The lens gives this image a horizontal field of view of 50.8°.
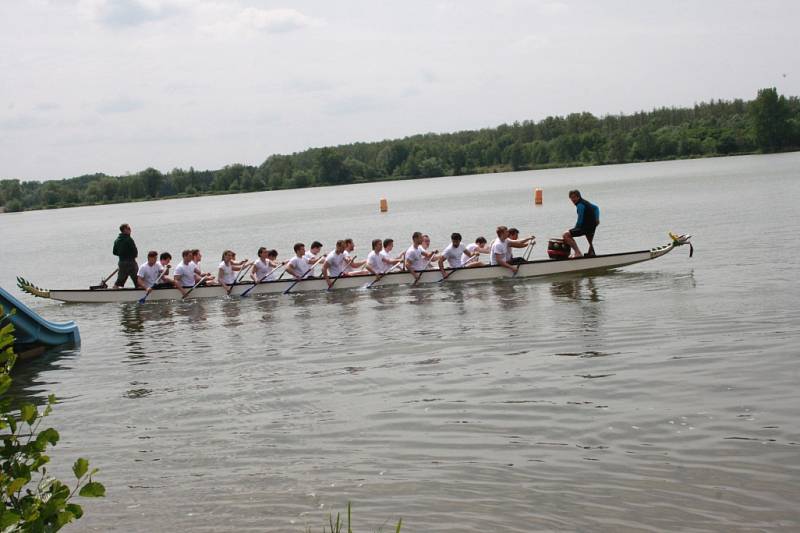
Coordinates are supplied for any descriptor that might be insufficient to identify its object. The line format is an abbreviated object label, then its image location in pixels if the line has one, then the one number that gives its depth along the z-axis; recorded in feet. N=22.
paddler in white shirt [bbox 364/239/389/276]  70.74
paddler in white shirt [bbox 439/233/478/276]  69.41
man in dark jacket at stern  75.15
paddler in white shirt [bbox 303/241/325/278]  73.31
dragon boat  65.62
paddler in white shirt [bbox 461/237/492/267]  70.44
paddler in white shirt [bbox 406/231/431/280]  69.51
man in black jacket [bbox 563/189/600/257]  65.00
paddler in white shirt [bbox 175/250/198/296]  73.26
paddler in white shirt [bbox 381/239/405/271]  71.10
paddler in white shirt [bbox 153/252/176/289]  73.67
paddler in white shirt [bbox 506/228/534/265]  67.15
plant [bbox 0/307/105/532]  12.49
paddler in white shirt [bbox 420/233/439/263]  70.13
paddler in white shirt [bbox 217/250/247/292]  73.10
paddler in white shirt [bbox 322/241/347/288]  71.20
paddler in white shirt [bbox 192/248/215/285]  73.92
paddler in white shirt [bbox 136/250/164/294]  73.51
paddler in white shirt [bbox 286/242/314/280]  72.43
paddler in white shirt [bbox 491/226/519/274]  66.80
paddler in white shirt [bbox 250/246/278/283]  73.05
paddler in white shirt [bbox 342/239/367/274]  72.12
